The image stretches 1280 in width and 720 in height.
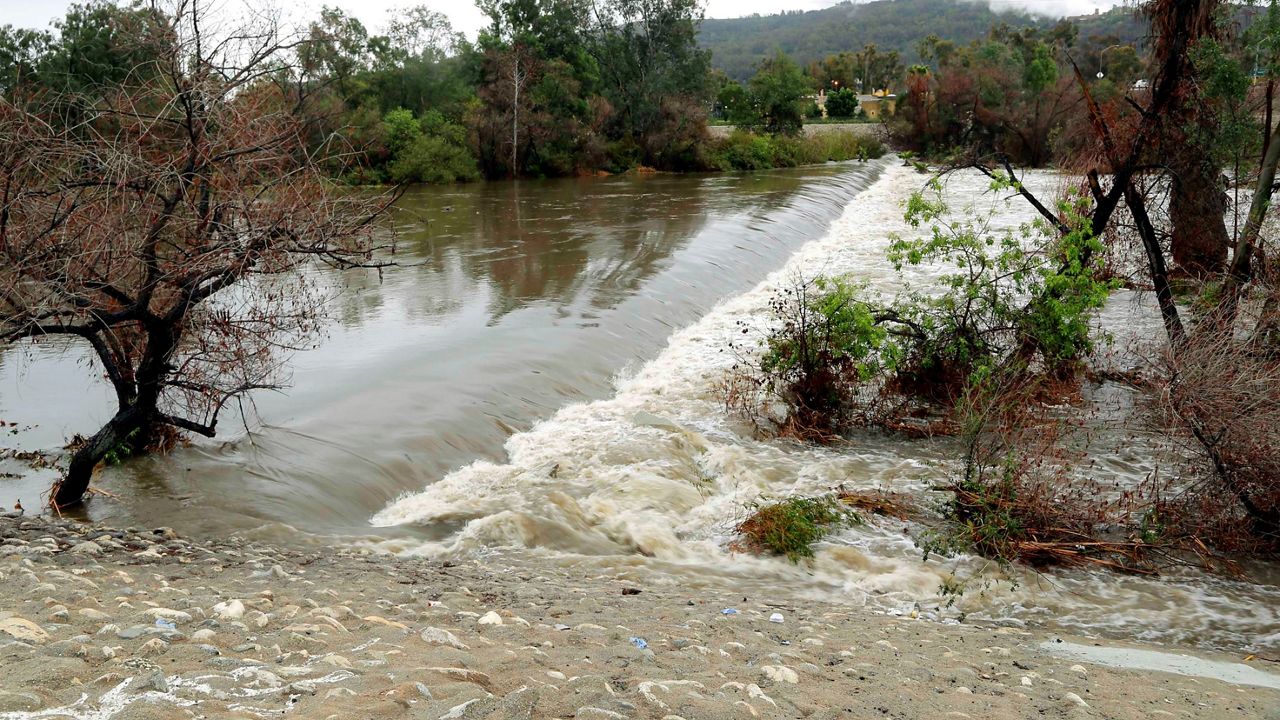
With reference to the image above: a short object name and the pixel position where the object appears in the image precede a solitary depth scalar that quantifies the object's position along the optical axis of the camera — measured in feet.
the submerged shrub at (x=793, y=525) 26.53
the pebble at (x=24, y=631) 14.75
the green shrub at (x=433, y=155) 142.31
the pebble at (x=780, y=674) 15.81
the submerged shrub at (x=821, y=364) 36.27
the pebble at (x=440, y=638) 16.51
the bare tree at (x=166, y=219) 24.50
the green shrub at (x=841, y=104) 290.76
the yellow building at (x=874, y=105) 226.75
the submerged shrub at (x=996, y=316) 35.83
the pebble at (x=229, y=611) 16.65
